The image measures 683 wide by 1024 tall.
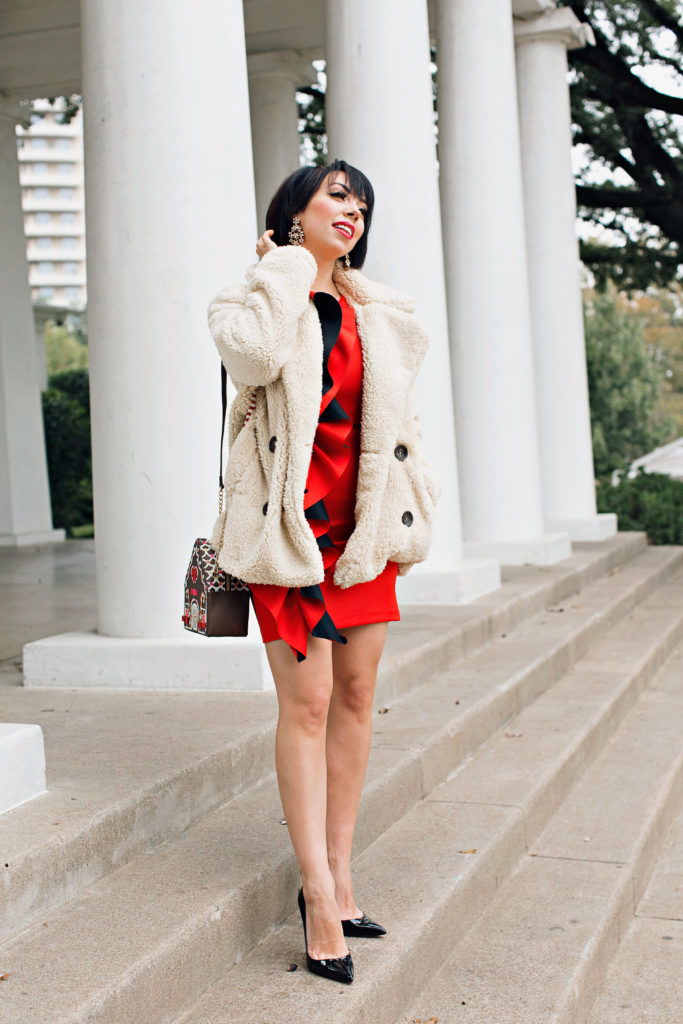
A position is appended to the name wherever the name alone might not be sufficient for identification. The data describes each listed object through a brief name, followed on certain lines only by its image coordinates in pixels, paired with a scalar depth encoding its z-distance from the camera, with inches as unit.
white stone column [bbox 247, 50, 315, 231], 440.5
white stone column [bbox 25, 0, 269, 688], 185.0
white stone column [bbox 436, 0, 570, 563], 345.7
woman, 107.2
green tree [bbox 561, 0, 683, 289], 561.9
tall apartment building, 5561.0
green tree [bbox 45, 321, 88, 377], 2947.8
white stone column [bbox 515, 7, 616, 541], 430.3
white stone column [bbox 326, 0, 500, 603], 265.6
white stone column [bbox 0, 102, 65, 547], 477.4
